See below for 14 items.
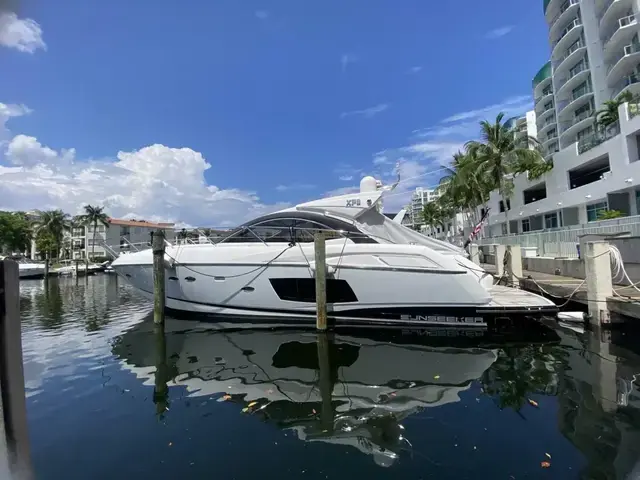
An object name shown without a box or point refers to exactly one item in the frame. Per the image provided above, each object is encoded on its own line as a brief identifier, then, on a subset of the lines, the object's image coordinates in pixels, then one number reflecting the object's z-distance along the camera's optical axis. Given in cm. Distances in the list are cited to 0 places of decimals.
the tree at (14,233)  6006
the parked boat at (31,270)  4305
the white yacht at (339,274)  936
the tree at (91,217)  6344
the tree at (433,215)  6565
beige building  6962
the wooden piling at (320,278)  959
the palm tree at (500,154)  3019
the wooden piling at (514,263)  1446
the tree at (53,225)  6072
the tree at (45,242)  6053
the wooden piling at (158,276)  1102
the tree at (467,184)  3109
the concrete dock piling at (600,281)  930
